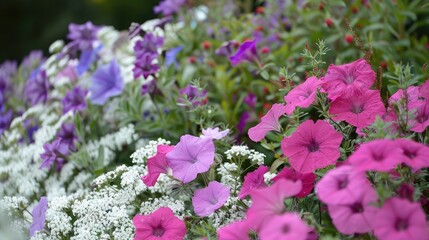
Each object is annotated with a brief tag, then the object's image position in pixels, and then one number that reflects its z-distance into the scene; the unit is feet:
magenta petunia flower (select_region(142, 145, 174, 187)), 4.27
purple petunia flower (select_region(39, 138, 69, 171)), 5.59
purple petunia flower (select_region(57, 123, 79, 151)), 6.08
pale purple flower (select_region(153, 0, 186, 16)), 7.65
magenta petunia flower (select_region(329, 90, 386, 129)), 4.00
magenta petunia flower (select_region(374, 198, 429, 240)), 2.99
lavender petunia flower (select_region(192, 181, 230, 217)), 4.09
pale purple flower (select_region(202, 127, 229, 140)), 4.33
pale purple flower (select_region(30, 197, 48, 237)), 4.54
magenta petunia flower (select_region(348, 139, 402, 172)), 3.13
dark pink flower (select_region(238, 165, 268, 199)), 4.13
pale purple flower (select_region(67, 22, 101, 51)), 7.42
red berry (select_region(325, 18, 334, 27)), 6.71
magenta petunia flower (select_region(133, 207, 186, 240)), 3.97
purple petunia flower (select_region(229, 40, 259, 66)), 5.95
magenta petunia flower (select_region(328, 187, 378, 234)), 3.14
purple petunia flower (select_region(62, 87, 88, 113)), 6.56
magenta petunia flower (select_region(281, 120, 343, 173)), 3.76
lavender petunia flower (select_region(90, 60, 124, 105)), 6.59
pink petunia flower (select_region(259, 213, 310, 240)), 2.99
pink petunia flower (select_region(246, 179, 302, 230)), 3.29
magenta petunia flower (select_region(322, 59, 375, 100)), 4.12
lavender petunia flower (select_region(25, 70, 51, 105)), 7.21
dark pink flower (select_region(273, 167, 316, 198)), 3.92
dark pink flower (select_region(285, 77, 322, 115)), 4.04
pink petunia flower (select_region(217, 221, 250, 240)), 3.50
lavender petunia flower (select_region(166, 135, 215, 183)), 4.17
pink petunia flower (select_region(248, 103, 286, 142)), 4.27
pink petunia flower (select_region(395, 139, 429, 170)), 3.28
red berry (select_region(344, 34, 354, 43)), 6.63
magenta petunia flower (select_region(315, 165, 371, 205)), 3.13
